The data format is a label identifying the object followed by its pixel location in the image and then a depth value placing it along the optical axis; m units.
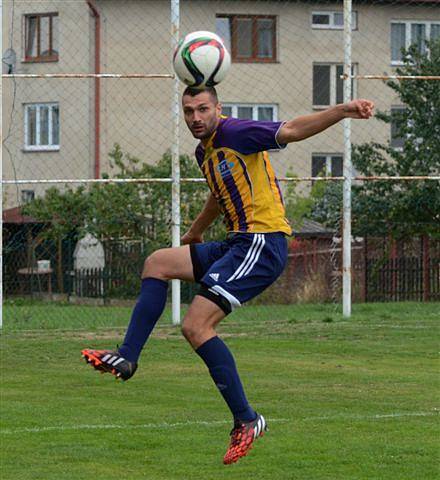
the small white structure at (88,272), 26.58
